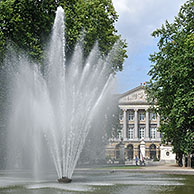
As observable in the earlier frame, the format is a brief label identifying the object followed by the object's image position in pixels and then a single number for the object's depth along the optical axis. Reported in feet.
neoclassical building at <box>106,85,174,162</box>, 307.37
